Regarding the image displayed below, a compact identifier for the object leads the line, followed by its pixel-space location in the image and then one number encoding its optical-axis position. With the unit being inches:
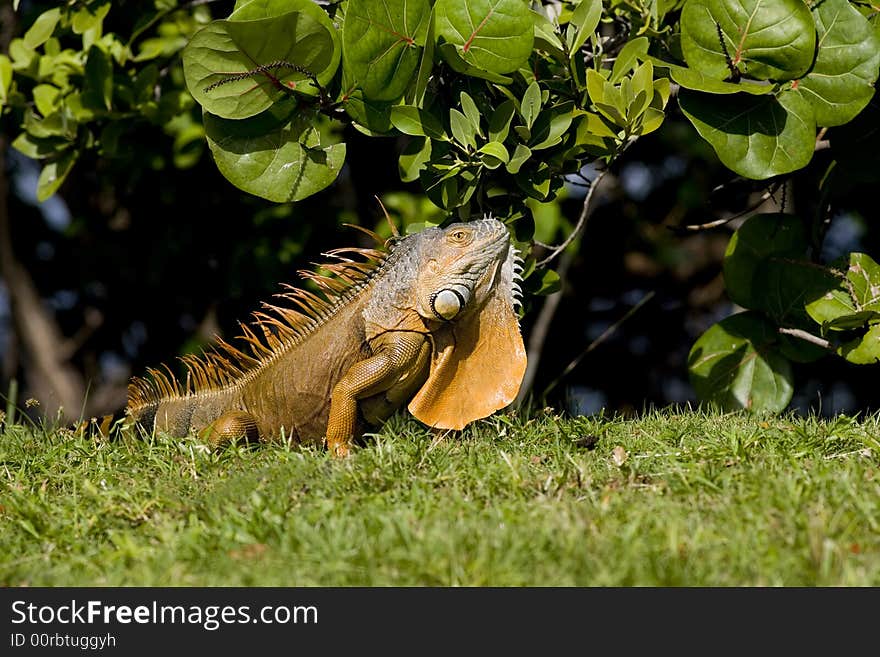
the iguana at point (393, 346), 366.6
